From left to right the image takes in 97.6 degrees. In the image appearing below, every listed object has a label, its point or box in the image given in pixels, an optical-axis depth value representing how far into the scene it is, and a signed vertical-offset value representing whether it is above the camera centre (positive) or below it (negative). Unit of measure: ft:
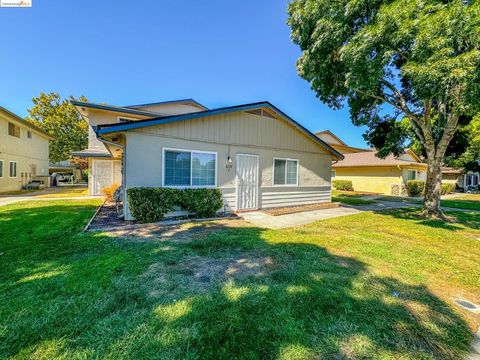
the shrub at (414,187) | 61.41 -2.24
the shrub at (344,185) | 72.49 -2.22
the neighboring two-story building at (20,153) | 49.62 +6.06
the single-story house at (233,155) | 22.26 +2.95
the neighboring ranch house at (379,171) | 61.98 +2.44
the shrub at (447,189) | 67.51 -3.01
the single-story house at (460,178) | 87.34 +0.88
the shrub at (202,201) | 23.67 -2.86
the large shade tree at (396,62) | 16.65 +11.98
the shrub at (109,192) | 35.27 -2.82
